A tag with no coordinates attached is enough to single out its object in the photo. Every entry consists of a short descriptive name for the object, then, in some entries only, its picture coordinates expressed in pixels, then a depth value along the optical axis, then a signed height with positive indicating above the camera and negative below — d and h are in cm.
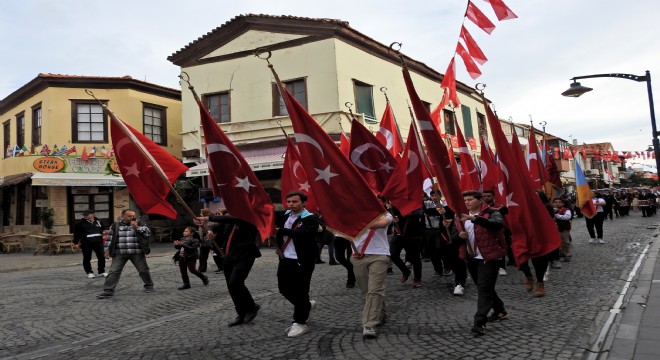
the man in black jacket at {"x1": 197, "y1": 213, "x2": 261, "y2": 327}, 571 -58
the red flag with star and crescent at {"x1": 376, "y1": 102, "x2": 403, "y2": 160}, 1011 +156
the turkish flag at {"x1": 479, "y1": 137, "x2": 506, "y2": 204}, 988 +60
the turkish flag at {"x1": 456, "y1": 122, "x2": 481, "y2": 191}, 1032 +67
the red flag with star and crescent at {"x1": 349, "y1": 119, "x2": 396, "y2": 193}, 802 +87
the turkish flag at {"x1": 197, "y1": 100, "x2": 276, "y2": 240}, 562 +37
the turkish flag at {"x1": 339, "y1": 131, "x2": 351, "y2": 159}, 1182 +159
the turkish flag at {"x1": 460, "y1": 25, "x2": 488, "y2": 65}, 802 +266
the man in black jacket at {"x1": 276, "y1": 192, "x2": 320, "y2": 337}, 532 -56
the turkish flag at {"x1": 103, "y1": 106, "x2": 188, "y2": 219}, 636 +63
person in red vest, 498 -57
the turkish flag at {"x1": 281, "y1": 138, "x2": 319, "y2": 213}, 934 +64
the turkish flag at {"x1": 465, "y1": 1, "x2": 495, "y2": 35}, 748 +297
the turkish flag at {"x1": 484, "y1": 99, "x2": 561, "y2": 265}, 625 -29
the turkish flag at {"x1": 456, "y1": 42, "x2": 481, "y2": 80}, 806 +242
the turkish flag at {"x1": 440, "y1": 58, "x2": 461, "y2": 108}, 797 +217
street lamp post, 1172 +276
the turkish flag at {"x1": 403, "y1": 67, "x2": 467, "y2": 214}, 523 +52
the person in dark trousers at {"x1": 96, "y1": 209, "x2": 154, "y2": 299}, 877 -52
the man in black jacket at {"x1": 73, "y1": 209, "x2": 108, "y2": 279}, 1070 -49
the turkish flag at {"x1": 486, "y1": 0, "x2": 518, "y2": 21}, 692 +284
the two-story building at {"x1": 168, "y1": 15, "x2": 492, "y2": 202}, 1789 +530
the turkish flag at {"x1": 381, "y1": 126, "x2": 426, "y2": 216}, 720 +26
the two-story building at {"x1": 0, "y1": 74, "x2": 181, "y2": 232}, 1931 +319
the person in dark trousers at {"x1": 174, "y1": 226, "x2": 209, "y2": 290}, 884 -76
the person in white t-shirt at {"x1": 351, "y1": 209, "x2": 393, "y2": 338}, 496 -68
